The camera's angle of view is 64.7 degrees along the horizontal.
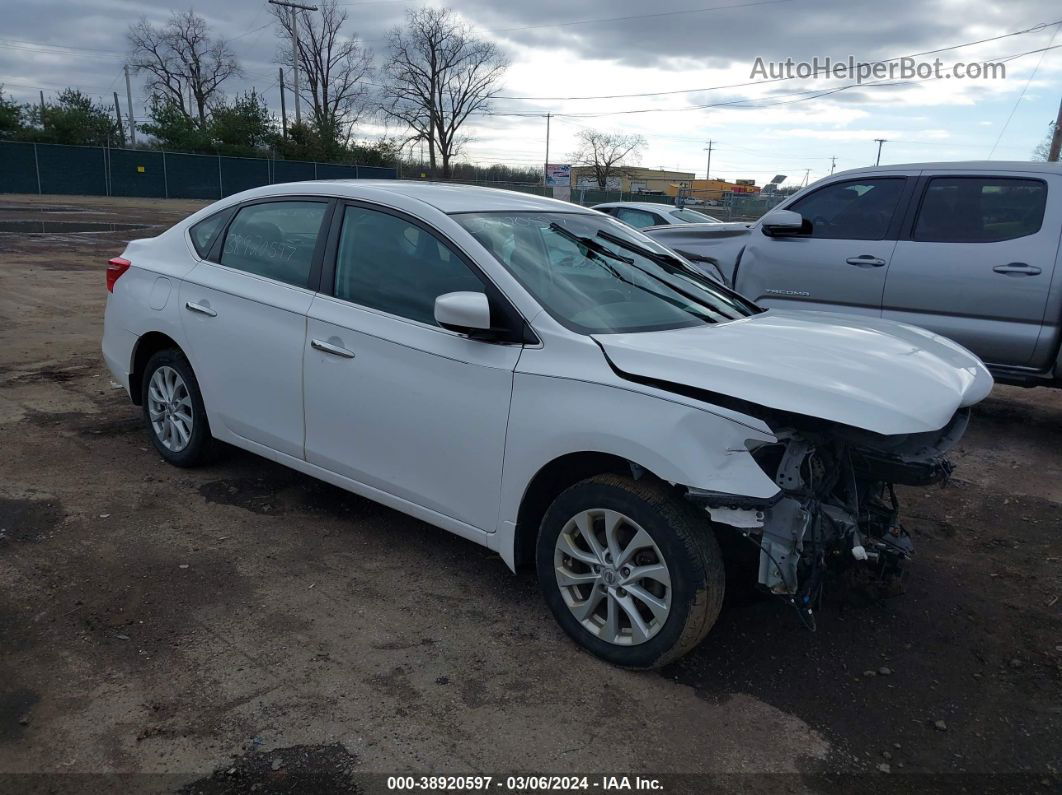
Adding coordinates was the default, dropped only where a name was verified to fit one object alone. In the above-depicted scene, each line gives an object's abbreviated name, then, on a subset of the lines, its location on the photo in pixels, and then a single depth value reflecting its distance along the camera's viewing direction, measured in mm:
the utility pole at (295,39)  43212
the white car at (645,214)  12766
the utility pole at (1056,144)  23333
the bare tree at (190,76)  62812
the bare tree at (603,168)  54994
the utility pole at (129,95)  66938
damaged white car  2902
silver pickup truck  5879
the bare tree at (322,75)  59469
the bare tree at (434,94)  58719
